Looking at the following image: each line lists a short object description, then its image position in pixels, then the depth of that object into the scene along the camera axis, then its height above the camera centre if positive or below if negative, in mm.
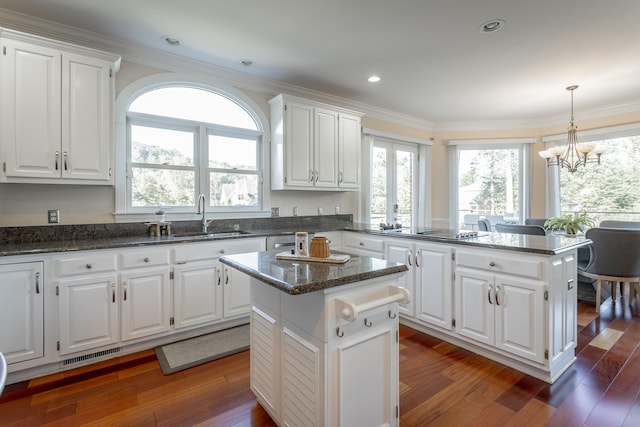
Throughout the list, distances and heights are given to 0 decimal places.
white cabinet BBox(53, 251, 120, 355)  2322 -643
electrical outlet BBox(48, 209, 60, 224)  2717 -24
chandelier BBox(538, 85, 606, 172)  3938 +752
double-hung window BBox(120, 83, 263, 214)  3152 +653
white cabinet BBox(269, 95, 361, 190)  3717 +807
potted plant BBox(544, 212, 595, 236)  3944 -148
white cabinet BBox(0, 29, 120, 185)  2336 +775
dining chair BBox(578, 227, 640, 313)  3334 -470
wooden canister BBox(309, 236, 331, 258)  1796 -199
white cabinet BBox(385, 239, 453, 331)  2785 -609
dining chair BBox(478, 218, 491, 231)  4566 -195
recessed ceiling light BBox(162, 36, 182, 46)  2855 +1533
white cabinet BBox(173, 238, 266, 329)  2805 -655
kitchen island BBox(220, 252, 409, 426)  1405 -600
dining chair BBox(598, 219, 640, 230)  4273 -179
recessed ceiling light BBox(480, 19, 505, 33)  2578 +1509
